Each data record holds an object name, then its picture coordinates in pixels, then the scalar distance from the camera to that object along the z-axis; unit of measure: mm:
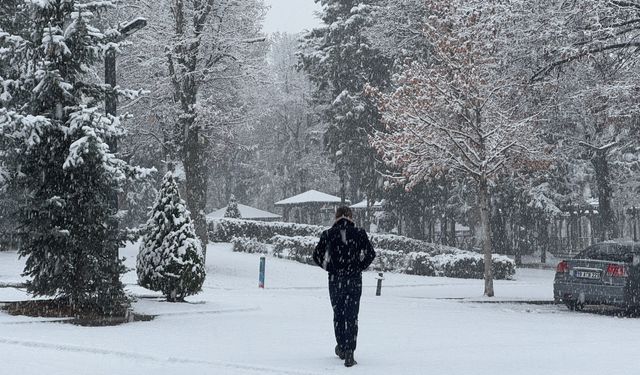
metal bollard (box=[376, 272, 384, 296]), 21553
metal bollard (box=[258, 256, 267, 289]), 23469
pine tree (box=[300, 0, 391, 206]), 39750
